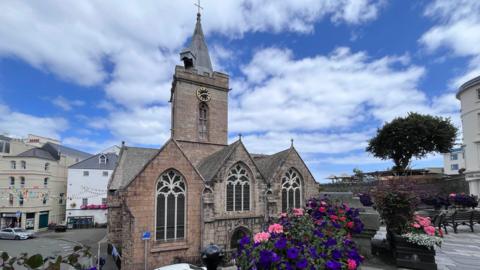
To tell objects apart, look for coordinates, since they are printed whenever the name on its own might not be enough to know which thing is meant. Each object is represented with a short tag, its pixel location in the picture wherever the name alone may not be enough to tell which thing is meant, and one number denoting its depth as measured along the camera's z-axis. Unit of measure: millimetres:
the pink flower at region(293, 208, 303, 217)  5188
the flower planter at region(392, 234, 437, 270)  5180
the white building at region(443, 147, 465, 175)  58125
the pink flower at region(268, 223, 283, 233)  3852
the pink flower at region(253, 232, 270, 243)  3509
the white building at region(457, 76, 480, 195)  24734
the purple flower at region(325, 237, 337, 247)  3309
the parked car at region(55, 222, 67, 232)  37438
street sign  15266
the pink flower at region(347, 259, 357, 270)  3027
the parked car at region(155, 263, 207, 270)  13311
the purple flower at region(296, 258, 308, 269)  2791
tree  39062
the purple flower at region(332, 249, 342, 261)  3105
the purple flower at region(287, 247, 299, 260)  2818
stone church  16094
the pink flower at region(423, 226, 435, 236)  5314
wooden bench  11977
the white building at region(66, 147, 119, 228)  40344
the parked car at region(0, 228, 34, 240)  32250
